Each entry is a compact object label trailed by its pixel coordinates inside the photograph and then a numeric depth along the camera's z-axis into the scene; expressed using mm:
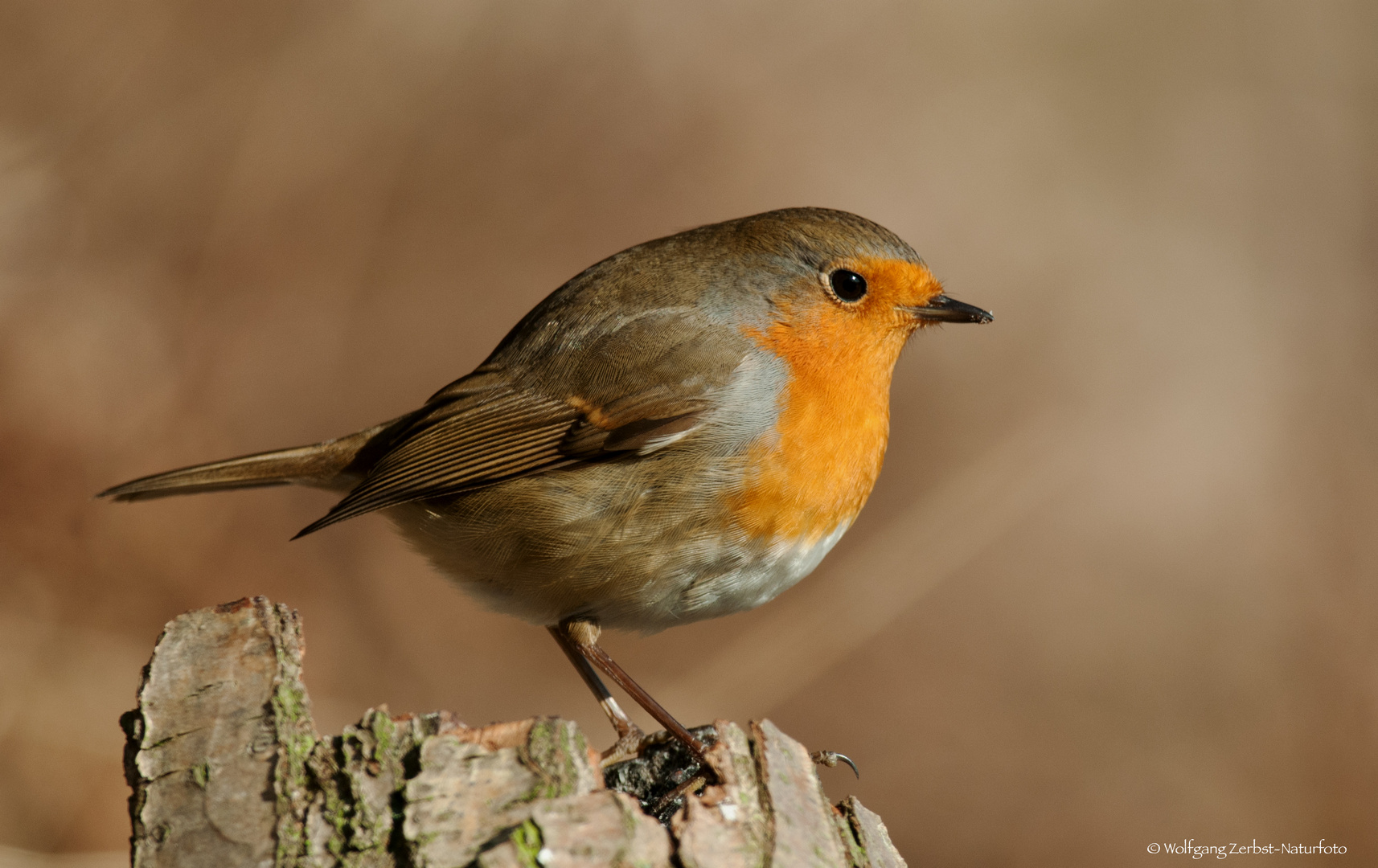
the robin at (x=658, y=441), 3302
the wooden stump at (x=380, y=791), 3240
